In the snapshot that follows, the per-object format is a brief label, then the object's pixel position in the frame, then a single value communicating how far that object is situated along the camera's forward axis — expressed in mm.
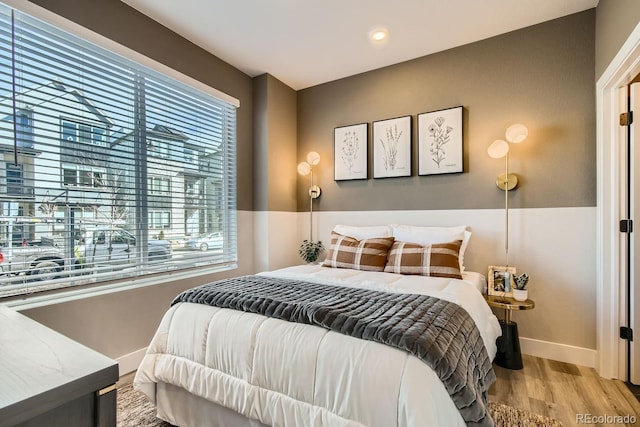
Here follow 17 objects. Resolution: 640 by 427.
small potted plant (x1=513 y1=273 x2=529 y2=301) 2361
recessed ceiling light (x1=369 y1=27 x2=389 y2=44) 2615
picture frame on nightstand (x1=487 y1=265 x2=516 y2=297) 2439
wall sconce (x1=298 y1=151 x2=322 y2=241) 3479
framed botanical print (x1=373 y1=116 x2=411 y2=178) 3100
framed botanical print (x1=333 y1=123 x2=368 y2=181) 3346
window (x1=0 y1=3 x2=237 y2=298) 1808
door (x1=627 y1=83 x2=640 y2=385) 2055
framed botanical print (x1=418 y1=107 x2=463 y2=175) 2840
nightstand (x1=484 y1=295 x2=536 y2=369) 2312
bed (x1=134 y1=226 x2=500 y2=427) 1113
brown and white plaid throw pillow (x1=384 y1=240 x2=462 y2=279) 2348
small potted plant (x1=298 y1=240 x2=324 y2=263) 3441
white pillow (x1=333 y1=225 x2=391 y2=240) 2928
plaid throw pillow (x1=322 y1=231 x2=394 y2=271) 2617
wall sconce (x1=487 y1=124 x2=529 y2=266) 2449
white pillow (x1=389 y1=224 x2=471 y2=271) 2573
